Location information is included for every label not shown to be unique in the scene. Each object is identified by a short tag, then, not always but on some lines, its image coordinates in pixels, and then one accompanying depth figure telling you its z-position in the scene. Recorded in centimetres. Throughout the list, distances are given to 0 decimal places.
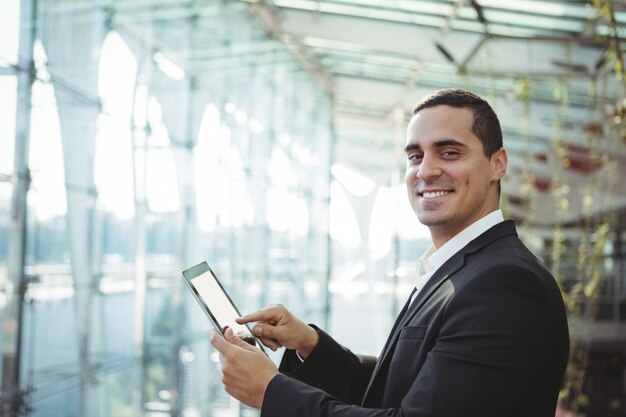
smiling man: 120
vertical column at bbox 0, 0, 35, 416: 394
